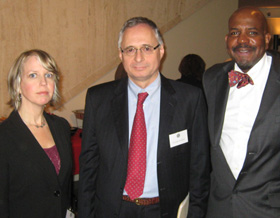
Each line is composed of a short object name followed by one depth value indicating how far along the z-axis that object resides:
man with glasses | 1.50
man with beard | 1.46
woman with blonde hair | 1.42
